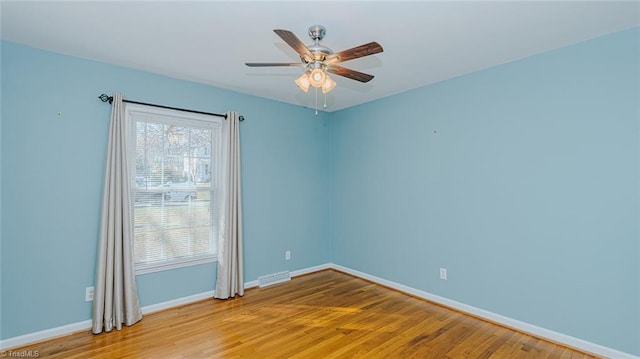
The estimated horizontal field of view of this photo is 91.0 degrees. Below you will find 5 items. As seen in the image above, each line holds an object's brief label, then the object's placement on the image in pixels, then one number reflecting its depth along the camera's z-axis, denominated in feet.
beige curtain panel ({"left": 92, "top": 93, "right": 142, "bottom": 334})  9.64
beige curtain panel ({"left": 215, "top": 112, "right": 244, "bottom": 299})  12.51
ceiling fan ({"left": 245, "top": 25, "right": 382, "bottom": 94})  6.47
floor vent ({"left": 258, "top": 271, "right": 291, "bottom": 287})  13.89
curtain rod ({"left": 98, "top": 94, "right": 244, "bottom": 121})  10.07
